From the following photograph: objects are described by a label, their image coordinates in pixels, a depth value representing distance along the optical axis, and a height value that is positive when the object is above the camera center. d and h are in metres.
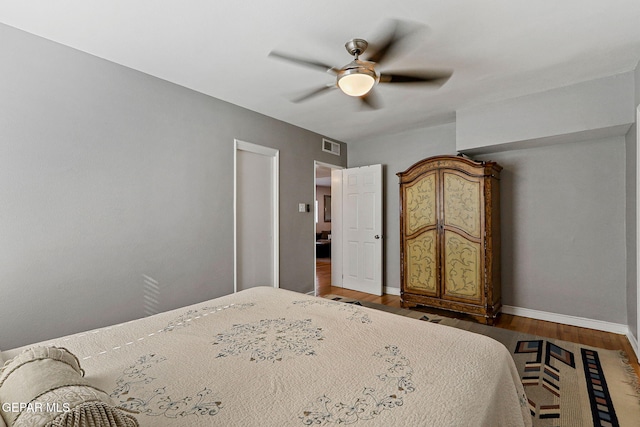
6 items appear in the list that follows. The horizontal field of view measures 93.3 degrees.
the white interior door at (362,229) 4.58 -0.18
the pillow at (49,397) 0.66 -0.43
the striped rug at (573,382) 1.80 -1.17
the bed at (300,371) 0.88 -0.56
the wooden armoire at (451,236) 3.35 -0.22
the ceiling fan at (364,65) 2.04 +1.07
